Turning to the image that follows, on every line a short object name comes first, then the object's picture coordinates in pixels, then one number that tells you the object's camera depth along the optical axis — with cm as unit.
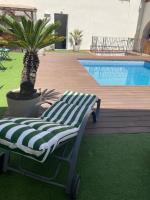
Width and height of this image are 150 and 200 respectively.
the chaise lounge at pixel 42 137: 182
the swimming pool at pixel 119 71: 777
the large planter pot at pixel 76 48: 1259
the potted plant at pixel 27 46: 337
